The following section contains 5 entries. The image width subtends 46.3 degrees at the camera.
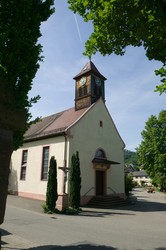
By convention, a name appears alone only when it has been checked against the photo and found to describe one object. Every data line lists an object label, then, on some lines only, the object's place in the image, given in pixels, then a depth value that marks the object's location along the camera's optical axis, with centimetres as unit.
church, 1634
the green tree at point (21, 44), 473
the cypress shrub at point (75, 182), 1290
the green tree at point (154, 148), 3297
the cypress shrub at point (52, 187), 1179
